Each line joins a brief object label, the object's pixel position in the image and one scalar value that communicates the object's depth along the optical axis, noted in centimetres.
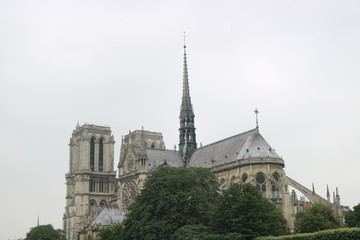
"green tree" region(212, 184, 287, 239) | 5481
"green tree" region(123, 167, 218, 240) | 6253
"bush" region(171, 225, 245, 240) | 5253
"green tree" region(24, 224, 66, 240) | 9950
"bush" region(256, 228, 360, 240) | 3869
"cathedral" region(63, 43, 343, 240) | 8806
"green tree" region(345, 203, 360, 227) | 8081
